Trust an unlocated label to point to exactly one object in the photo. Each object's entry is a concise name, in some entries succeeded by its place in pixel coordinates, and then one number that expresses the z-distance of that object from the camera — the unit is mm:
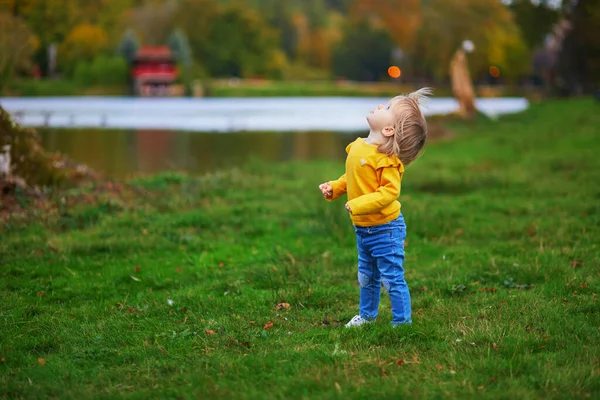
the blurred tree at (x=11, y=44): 11316
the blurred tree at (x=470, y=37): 48250
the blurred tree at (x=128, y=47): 48938
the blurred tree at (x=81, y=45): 40375
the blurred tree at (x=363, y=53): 58094
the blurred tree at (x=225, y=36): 56250
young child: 4512
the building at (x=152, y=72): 49656
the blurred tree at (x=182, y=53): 51719
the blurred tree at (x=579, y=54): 44969
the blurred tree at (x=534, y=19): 43688
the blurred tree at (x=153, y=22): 53875
